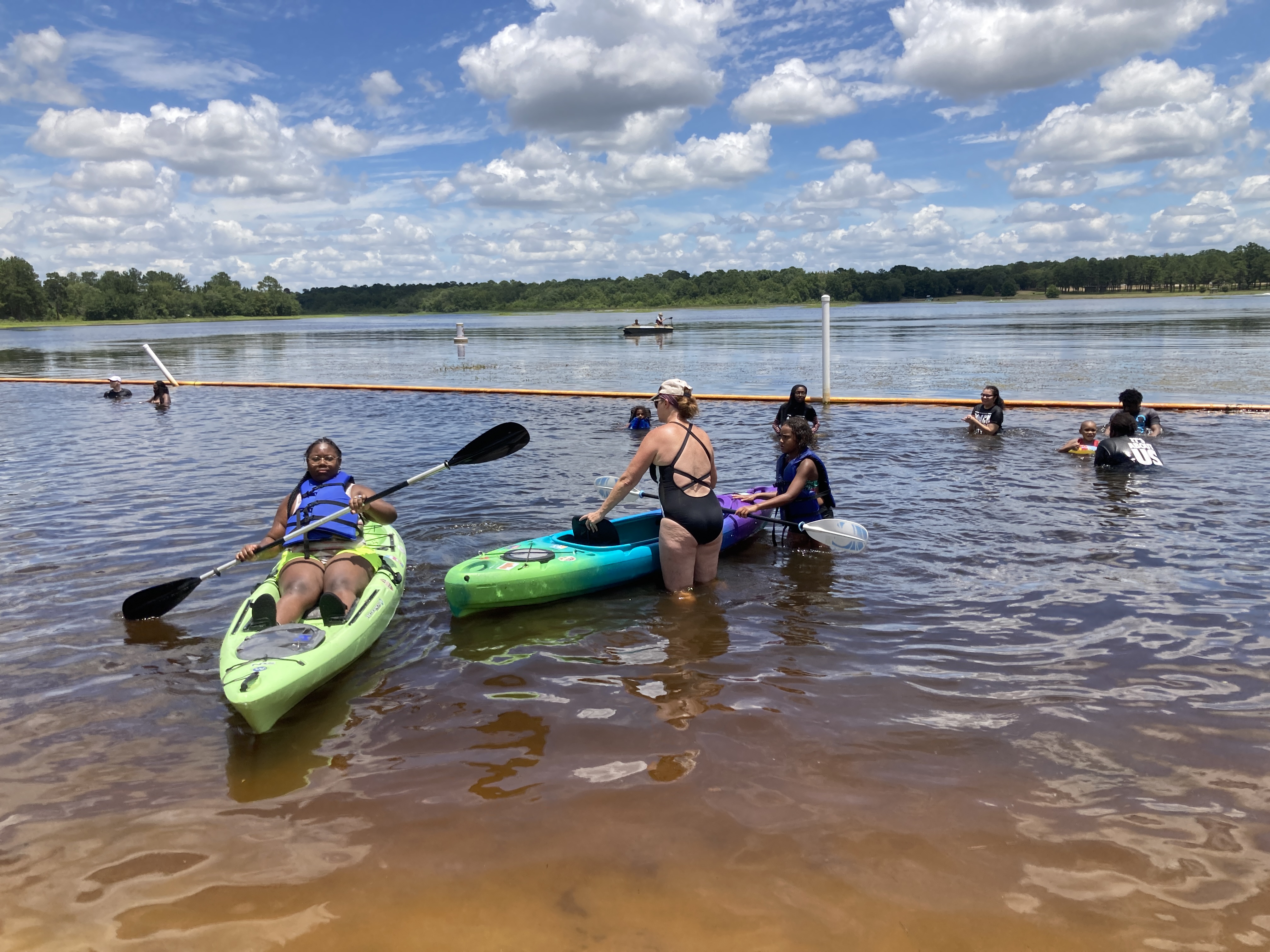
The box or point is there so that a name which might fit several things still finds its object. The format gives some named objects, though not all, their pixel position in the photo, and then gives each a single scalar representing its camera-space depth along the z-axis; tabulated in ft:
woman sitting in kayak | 18.63
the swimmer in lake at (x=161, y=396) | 68.85
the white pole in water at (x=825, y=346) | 63.52
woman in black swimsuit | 21.91
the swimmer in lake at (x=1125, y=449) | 36.91
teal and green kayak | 21.35
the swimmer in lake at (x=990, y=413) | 47.52
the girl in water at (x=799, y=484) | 26.32
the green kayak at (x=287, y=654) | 15.08
